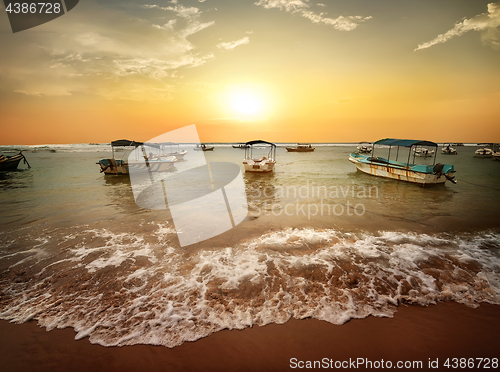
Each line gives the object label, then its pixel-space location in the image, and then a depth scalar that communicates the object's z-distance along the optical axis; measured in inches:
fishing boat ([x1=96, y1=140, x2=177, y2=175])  813.7
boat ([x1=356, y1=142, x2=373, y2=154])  2507.8
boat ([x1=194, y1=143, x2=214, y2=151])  2869.8
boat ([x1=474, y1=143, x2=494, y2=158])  1761.4
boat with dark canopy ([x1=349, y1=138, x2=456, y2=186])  601.3
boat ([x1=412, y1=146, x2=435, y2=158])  1965.2
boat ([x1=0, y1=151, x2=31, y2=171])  909.2
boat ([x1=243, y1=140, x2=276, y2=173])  847.7
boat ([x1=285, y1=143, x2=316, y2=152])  2557.1
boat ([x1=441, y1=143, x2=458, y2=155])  2198.2
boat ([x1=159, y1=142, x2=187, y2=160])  1307.9
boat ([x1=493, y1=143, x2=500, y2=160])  1397.9
